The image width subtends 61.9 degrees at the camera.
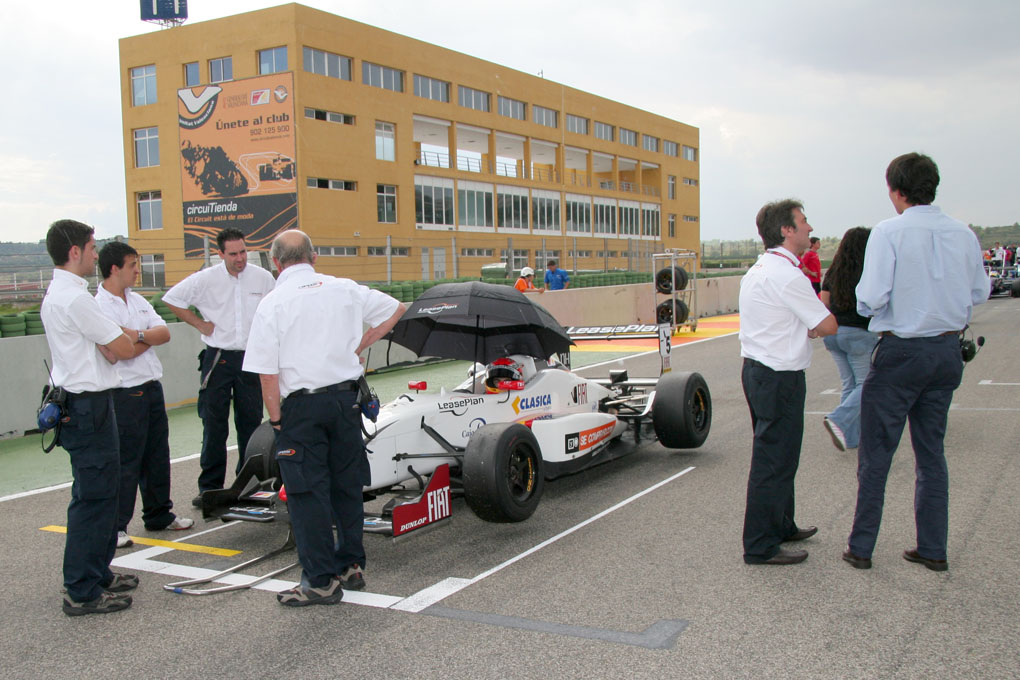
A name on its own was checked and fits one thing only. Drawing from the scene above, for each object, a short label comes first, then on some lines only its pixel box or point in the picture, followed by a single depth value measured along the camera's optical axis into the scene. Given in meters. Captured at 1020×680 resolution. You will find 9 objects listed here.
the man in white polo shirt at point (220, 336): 6.40
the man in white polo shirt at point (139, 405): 5.53
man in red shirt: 11.12
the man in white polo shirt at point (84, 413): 4.45
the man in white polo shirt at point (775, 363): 4.66
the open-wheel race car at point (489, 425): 5.28
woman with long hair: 7.00
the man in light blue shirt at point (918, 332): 4.43
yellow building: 42.03
